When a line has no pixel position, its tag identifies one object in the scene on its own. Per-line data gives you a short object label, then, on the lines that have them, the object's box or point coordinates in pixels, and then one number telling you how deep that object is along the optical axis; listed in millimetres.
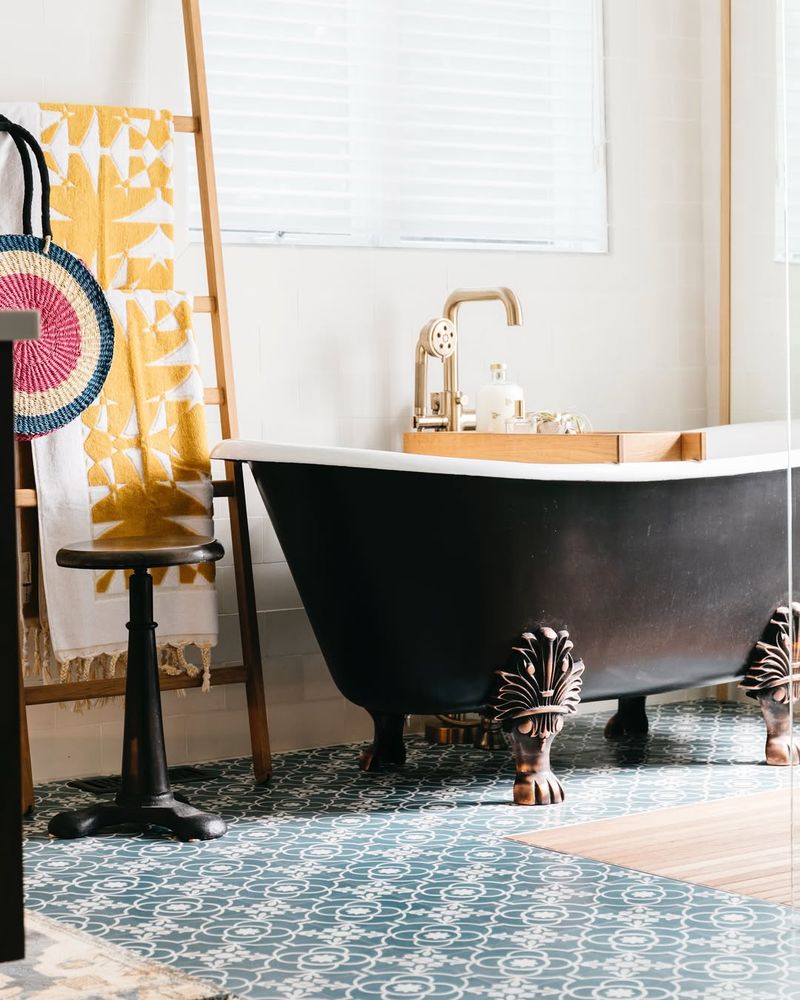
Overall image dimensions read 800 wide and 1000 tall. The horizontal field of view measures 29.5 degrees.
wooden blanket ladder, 3594
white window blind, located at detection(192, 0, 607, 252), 3916
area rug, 2039
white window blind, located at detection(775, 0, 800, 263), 1966
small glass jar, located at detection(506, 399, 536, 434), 3879
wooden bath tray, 3457
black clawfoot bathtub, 3107
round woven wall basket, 3326
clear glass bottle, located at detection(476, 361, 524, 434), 3912
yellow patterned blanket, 3381
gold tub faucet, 3893
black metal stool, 3012
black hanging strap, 3314
